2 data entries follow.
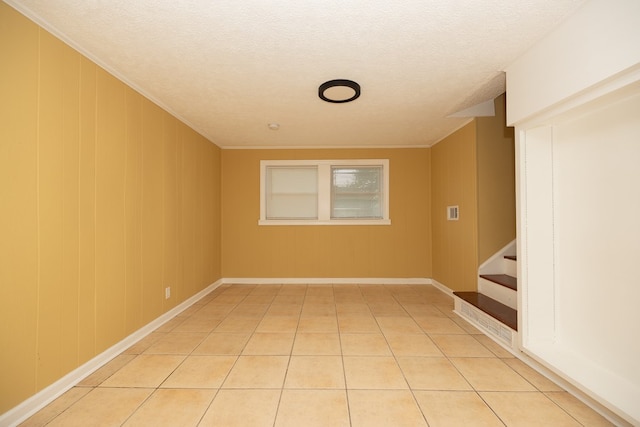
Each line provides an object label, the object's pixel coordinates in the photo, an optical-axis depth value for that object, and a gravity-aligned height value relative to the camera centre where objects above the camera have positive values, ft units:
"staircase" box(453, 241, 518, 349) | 9.22 -2.98
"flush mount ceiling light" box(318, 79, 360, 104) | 9.21 +4.04
